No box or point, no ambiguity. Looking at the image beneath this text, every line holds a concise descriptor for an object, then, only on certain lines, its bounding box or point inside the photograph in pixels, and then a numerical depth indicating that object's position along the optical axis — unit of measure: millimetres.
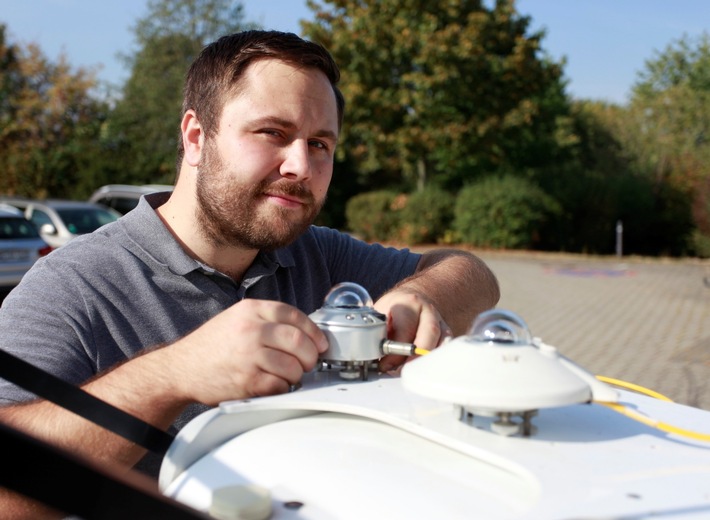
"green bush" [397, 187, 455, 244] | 22453
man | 1408
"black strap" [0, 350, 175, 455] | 1005
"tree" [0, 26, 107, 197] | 28641
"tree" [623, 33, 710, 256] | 23530
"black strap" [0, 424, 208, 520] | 583
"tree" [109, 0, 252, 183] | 30641
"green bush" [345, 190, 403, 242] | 23891
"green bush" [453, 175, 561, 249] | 21141
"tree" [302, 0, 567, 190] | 22266
